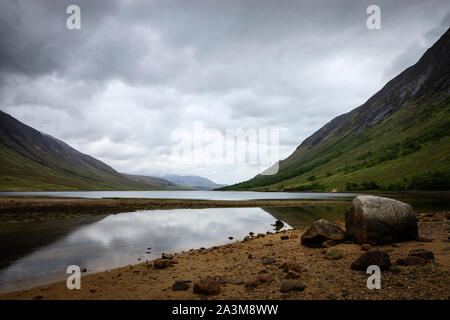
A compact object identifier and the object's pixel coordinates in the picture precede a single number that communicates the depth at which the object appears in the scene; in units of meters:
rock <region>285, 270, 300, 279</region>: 10.19
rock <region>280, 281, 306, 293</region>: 8.63
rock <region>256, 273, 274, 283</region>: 9.88
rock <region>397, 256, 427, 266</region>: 10.18
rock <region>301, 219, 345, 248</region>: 16.41
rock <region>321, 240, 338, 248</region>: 15.95
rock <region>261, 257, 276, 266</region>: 13.30
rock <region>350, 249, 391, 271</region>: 9.95
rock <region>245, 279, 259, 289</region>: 9.40
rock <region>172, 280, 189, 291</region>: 9.66
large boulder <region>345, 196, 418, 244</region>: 14.47
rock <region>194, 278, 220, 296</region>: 8.95
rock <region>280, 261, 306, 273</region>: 10.98
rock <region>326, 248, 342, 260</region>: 12.82
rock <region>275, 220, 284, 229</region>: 30.21
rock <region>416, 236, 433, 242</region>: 14.45
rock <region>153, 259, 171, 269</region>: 13.60
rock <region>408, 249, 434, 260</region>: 10.66
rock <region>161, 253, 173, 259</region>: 16.23
